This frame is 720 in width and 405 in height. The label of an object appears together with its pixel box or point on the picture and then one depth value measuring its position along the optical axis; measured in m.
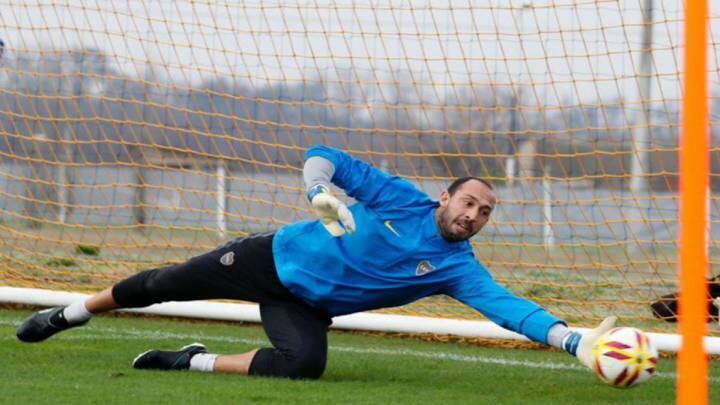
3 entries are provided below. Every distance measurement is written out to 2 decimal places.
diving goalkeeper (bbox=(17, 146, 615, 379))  11.37
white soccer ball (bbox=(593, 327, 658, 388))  10.19
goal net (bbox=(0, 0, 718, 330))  15.59
